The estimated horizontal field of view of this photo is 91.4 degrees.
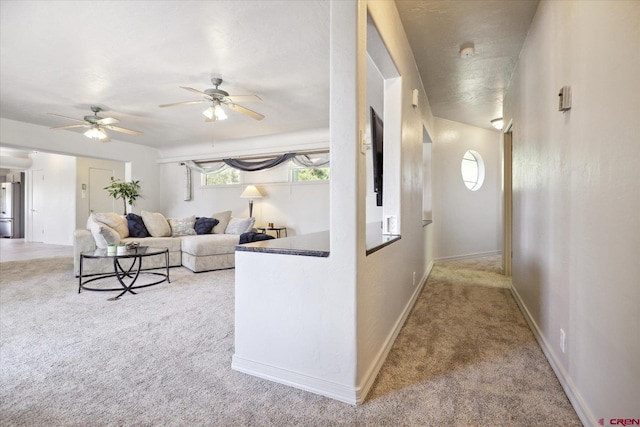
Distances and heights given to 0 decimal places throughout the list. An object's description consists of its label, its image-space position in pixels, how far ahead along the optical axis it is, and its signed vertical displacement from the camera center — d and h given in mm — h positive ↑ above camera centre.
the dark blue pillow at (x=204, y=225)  5574 -190
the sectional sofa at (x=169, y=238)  4207 -357
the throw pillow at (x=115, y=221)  4555 -100
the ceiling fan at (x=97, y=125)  4531 +1360
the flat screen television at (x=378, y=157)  2632 +480
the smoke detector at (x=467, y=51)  2850 +1505
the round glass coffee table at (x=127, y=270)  3469 -759
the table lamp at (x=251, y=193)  6305 +430
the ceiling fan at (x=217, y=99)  3496 +1329
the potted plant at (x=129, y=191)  6059 +474
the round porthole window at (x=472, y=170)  5895 +832
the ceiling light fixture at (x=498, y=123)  5035 +1484
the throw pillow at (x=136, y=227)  4969 -196
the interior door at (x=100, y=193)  7711 +551
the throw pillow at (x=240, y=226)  5645 -214
